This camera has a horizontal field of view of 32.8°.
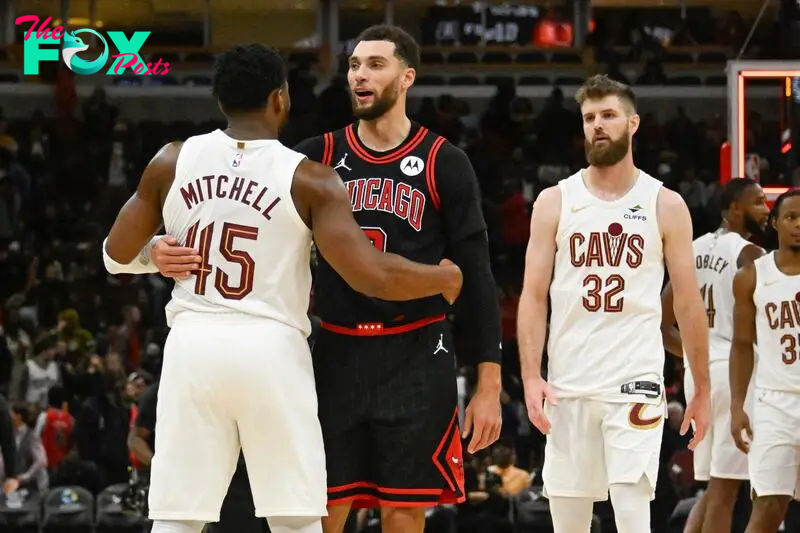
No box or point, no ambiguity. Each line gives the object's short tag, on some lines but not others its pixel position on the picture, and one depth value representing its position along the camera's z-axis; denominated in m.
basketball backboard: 12.14
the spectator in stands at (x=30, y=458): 13.45
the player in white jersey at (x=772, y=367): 7.76
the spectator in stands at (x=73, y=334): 16.52
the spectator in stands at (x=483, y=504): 11.62
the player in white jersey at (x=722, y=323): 8.30
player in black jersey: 5.45
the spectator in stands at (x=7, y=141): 20.14
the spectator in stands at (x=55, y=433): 14.05
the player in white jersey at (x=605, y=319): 6.10
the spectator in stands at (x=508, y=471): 12.57
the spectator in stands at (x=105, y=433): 13.51
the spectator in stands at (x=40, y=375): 15.45
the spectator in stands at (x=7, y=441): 11.23
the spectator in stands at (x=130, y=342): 16.41
